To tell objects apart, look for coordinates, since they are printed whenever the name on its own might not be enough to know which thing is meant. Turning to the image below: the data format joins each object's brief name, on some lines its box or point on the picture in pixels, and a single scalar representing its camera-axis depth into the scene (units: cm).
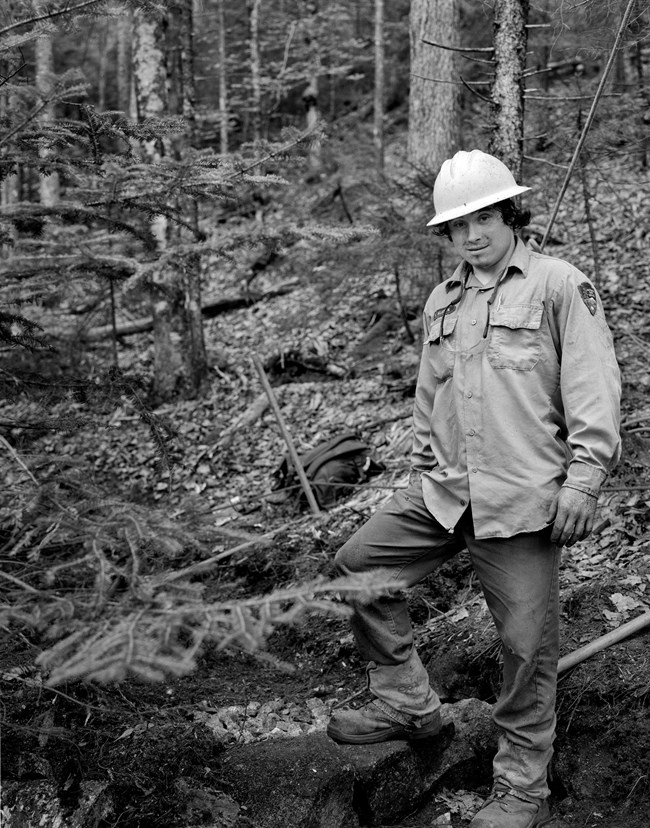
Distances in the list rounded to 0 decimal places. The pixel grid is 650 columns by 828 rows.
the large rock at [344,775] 357
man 317
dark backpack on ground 696
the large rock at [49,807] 344
